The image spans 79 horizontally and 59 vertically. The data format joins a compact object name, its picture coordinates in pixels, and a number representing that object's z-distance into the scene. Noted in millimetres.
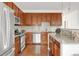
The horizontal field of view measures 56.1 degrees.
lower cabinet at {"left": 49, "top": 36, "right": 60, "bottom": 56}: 1672
